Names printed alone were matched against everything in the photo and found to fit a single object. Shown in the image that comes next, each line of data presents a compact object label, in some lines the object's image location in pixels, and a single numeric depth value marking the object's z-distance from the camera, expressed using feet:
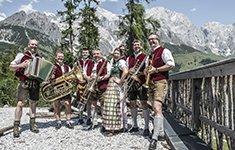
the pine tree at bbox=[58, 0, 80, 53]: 51.51
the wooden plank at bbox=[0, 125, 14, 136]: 14.92
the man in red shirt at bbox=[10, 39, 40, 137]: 15.00
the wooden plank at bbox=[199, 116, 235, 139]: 8.22
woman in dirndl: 14.88
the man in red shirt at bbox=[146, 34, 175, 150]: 11.79
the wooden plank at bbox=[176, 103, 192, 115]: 14.61
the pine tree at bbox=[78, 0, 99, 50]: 49.12
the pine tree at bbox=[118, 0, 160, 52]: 49.20
